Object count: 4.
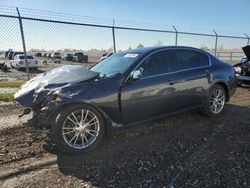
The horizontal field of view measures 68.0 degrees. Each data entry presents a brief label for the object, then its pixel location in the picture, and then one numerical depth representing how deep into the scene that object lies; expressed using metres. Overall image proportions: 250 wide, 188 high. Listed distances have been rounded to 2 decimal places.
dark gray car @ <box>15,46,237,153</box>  2.78
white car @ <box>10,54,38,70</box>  17.66
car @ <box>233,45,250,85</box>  6.50
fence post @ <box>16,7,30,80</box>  5.60
